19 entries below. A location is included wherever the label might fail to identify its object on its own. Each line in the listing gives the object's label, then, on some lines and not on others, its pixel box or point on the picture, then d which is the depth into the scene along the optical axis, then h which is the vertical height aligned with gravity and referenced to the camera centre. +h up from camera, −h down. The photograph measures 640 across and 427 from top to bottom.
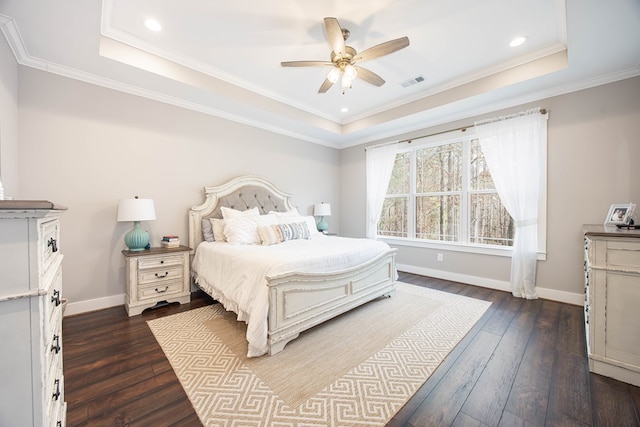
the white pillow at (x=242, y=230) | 3.29 -0.27
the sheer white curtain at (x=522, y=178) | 3.28 +0.40
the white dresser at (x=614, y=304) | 1.71 -0.67
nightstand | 2.79 -0.77
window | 3.82 +0.16
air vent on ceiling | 3.34 +1.70
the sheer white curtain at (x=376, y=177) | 4.84 +0.61
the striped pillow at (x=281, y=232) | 3.30 -0.30
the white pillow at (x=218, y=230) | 3.50 -0.27
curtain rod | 3.22 +1.23
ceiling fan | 2.09 +1.37
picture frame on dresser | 2.44 -0.06
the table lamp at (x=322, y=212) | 4.93 -0.05
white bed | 2.09 -0.66
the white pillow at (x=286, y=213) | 4.12 -0.06
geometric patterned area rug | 1.53 -1.18
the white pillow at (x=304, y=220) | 3.91 -0.17
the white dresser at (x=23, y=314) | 0.77 -0.32
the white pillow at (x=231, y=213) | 3.64 -0.04
